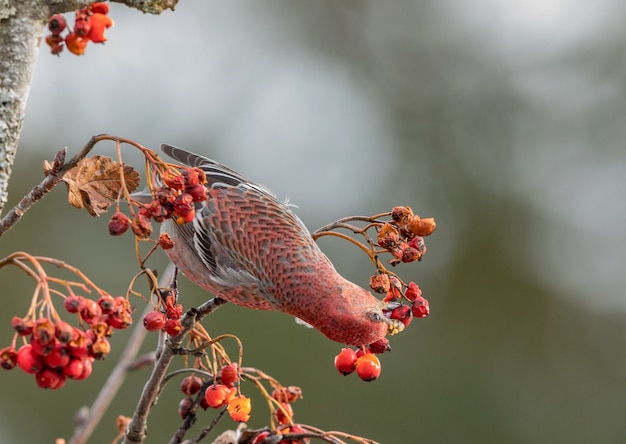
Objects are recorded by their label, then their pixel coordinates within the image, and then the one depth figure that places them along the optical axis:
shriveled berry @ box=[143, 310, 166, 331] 3.46
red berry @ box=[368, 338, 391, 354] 4.63
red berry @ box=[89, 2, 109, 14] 3.18
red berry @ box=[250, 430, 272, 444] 3.83
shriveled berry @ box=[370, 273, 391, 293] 4.12
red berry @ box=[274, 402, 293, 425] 4.36
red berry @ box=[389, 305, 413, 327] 4.23
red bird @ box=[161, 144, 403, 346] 4.83
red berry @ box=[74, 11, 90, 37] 3.04
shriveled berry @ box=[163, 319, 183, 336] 3.72
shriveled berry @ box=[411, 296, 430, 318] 4.18
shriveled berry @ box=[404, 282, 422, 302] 4.27
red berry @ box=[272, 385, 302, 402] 4.43
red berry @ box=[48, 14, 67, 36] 3.04
